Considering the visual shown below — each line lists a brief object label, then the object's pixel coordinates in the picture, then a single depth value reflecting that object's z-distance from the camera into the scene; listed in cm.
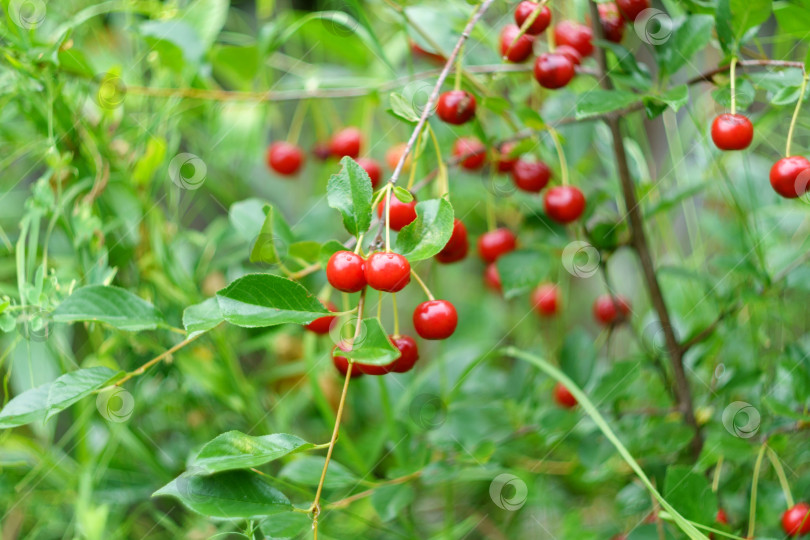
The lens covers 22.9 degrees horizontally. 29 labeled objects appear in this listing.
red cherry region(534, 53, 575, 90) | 81
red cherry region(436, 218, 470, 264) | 80
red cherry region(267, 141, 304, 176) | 99
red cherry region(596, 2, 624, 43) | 85
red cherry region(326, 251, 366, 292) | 73
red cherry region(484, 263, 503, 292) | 93
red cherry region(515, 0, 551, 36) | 80
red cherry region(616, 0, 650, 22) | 81
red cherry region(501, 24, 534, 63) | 82
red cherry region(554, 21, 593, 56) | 87
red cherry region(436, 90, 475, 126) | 79
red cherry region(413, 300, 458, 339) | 76
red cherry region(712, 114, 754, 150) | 77
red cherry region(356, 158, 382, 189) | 90
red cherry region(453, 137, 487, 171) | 87
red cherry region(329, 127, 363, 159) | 96
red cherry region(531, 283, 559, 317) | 102
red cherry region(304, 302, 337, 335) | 79
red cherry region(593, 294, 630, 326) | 95
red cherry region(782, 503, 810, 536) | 80
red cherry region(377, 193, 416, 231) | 75
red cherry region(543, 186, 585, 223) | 85
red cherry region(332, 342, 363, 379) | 77
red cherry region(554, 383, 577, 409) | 93
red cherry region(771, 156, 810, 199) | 77
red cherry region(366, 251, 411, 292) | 72
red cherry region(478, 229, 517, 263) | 89
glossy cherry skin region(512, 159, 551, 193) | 87
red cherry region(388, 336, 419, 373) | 76
